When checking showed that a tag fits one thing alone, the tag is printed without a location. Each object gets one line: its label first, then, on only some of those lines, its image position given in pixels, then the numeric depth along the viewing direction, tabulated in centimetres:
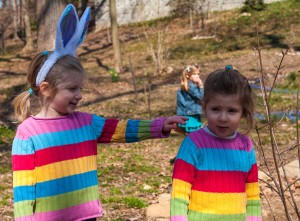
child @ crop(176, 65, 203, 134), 675
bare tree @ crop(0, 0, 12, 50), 3159
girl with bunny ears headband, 274
